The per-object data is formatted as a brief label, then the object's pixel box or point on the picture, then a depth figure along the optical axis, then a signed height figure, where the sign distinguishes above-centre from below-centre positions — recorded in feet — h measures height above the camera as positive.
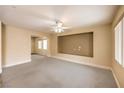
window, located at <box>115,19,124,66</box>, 7.15 +0.27
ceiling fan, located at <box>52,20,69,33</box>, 9.25 +2.81
